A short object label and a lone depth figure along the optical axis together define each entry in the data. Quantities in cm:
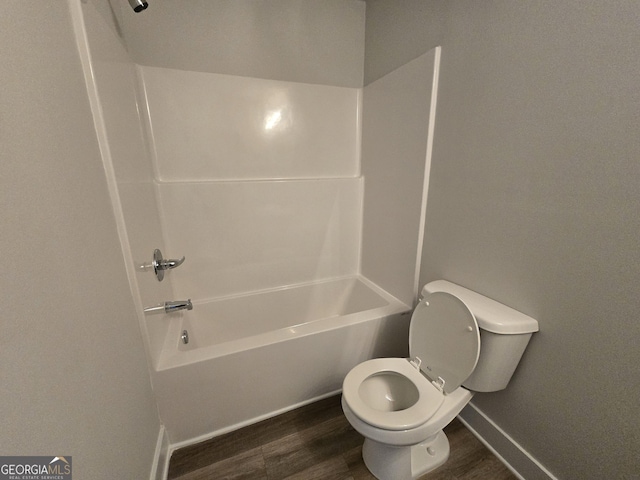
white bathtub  117
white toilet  95
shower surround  114
